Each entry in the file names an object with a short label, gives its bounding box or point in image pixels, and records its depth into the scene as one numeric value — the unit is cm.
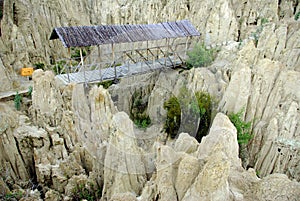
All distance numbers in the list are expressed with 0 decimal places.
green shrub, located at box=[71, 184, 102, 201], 793
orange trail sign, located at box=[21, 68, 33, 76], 1658
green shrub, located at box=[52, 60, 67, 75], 1873
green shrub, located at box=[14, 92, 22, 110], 1274
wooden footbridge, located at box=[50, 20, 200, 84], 1115
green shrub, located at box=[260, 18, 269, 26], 1666
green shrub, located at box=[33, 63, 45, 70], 1909
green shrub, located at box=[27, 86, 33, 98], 1424
